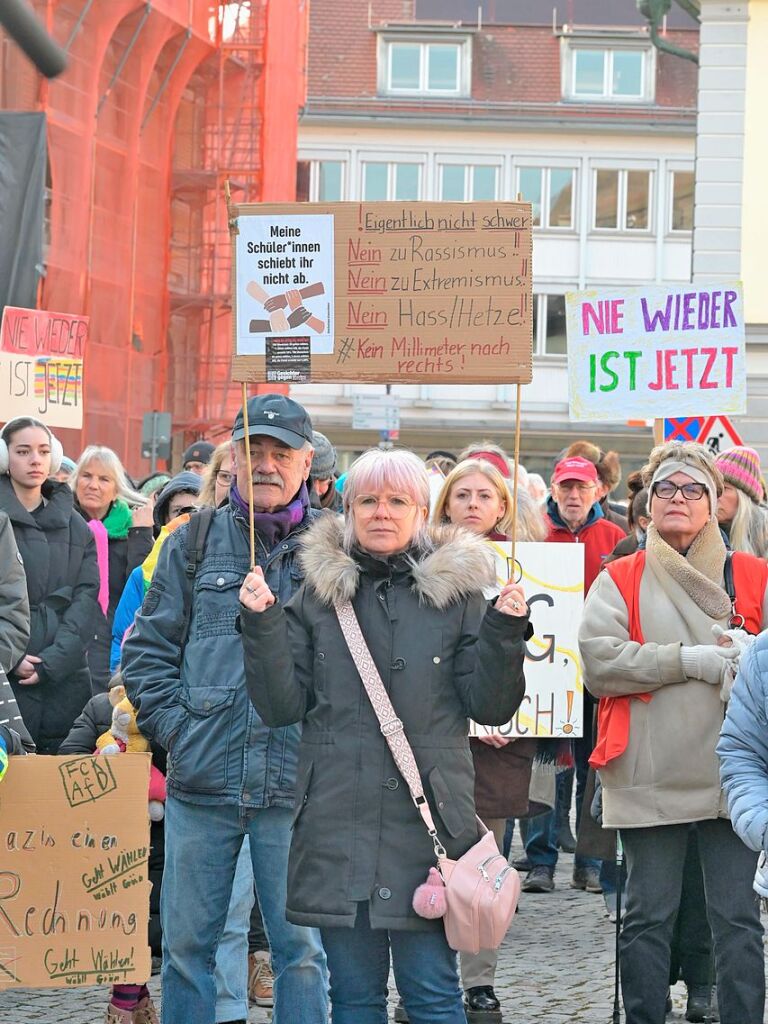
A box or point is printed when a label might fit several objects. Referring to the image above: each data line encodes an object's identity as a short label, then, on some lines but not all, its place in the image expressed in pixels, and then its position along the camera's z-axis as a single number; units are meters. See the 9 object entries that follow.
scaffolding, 38.13
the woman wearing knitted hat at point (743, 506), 11.81
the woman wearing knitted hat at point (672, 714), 9.24
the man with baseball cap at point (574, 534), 14.69
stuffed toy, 10.37
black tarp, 32.35
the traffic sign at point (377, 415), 40.99
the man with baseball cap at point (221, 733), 8.35
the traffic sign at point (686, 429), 19.10
